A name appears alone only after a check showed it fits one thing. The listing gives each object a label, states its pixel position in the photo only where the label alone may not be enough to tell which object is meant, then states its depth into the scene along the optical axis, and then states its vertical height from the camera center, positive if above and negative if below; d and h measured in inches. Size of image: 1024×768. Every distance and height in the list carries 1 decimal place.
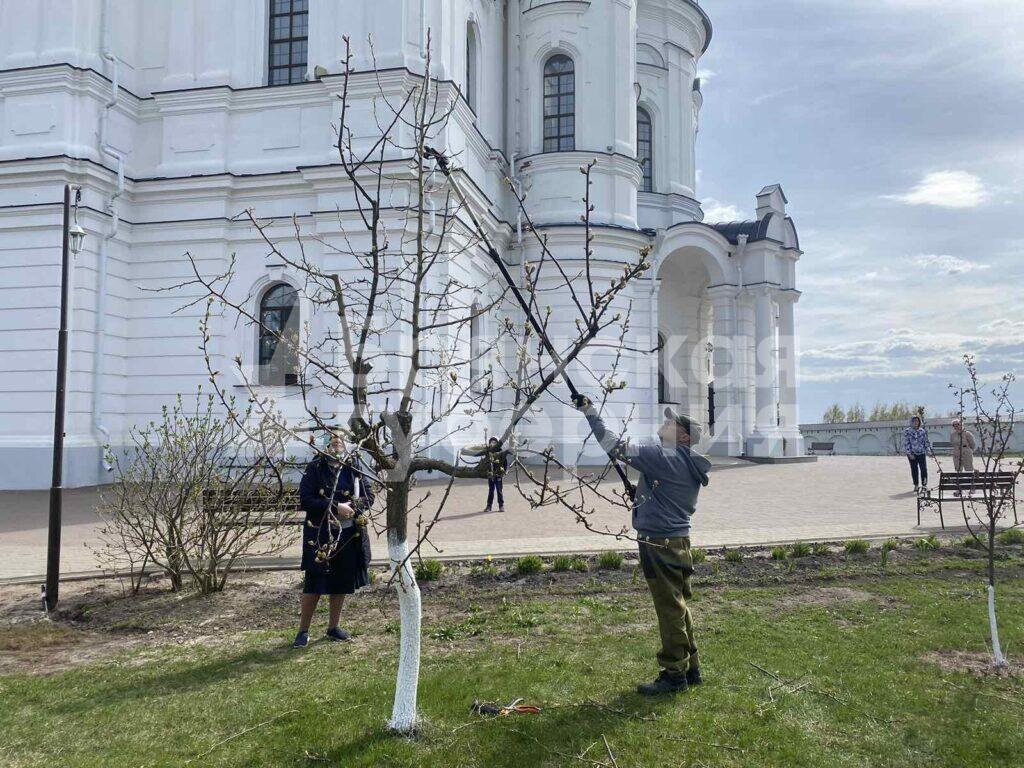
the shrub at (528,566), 321.7 -55.0
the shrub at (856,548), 355.6 -51.4
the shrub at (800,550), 351.6 -52.1
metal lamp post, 283.6 -8.8
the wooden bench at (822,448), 1387.8 -20.7
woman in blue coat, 237.9 -39.7
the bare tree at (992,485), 209.6 -22.1
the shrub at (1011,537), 381.1 -49.6
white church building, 689.6 +269.3
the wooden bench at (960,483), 438.3 -26.8
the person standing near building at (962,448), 563.2 -7.6
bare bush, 297.9 -28.7
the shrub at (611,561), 329.4 -54.0
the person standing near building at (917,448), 594.2 -7.9
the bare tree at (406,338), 163.5 +49.0
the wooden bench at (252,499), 298.4 -26.0
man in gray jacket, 192.4 -24.1
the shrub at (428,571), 312.0 -55.9
